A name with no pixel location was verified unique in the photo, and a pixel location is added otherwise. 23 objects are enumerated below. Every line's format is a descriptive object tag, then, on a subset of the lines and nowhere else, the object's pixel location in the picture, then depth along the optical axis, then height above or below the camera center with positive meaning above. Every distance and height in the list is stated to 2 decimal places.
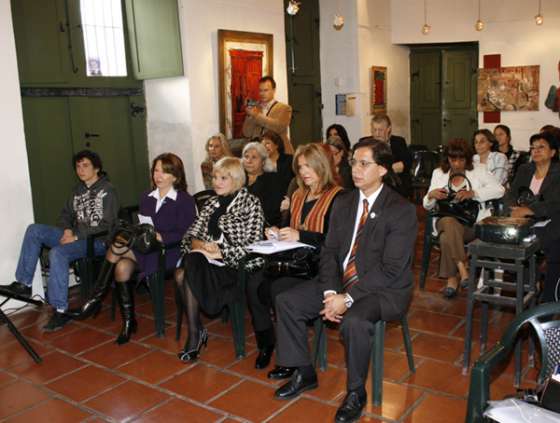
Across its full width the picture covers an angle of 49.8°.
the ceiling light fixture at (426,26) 8.86 +1.18
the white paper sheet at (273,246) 3.37 -0.75
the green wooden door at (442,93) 9.65 +0.20
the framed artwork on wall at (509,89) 8.71 +0.20
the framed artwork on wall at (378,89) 8.70 +0.27
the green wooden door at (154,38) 5.58 +0.75
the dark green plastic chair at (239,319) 3.66 -1.23
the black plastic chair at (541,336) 2.10 -0.82
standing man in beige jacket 5.82 -0.03
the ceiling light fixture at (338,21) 7.35 +1.07
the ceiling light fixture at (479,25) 8.53 +1.10
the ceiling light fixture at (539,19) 8.23 +1.11
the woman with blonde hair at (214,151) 5.38 -0.32
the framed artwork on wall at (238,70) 5.95 +0.44
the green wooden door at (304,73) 7.96 +0.51
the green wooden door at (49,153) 5.20 -0.27
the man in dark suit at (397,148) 5.45 -0.38
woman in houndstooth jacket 3.63 -0.81
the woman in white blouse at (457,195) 4.59 -0.69
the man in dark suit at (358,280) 2.87 -0.85
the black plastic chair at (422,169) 7.31 -0.82
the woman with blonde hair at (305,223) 3.53 -0.67
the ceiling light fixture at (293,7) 6.64 +1.14
